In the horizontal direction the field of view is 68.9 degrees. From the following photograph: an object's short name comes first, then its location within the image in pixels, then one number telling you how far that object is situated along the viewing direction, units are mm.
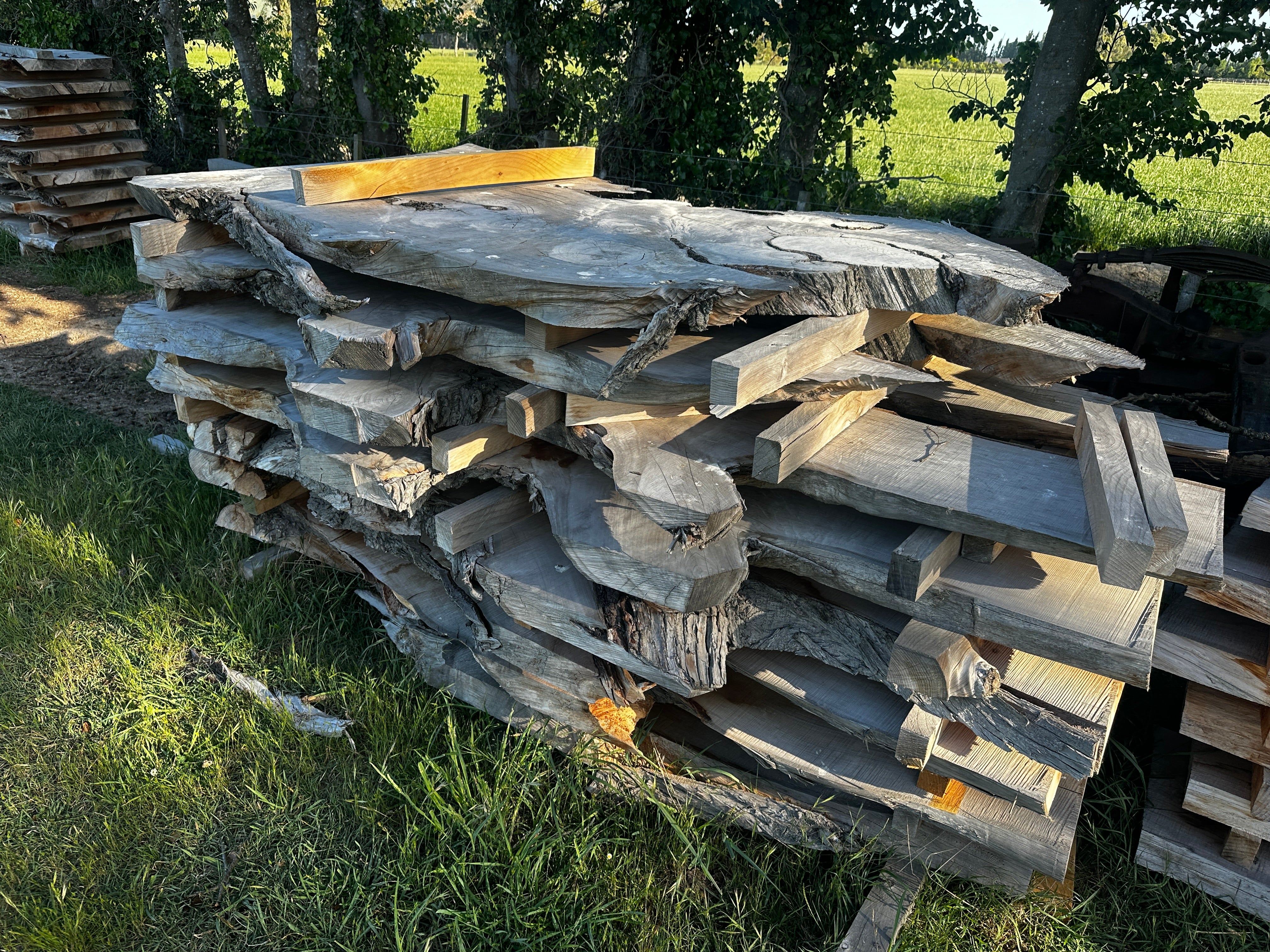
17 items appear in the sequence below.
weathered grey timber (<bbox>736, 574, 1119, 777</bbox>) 2230
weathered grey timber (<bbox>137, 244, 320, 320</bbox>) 3193
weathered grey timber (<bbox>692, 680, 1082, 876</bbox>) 2445
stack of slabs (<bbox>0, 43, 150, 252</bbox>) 7941
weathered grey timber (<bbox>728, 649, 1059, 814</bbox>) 2363
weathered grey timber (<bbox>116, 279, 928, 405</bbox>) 2449
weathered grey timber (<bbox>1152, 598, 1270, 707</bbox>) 2564
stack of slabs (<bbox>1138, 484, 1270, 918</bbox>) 2564
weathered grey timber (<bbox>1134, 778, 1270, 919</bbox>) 2654
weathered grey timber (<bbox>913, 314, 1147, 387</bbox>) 2691
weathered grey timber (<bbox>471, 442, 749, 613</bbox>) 2270
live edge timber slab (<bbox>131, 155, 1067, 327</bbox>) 2398
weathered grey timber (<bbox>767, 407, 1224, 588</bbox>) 2148
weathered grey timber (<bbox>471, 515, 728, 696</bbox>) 2398
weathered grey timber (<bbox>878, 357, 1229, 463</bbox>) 2744
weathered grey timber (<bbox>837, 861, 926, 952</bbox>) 2418
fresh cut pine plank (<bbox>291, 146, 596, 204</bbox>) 3223
